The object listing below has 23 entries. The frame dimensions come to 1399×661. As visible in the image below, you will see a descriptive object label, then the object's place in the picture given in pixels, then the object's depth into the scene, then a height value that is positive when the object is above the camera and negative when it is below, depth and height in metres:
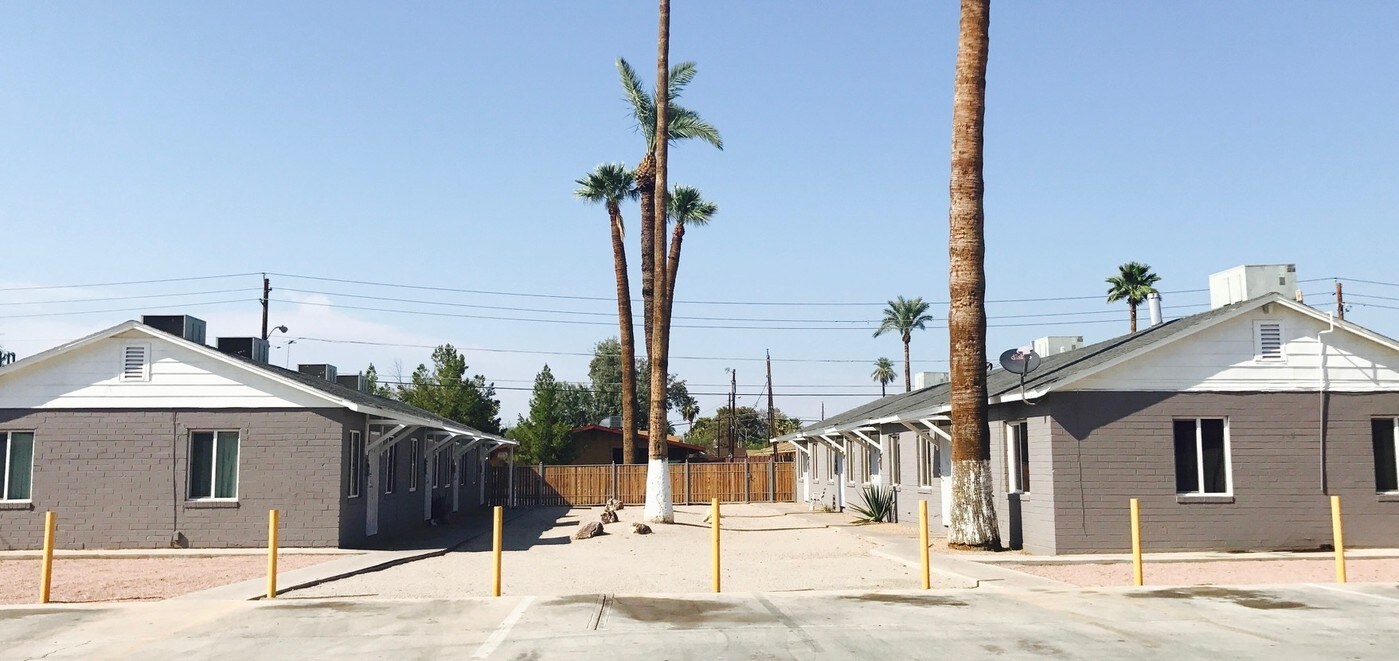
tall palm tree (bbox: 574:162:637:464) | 36.66 +6.70
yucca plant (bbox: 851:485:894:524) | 28.98 -1.33
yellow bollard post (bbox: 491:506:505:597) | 13.24 -1.07
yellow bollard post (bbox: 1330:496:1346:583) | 14.21 -1.07
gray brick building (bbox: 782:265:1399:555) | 18.45 +0.24
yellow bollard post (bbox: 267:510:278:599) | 13.21 -1.17
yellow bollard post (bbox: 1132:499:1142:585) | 13.76 -1.07
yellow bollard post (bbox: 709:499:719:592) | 13.50 -0.86
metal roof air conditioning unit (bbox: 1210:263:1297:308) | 20.41 +3.08
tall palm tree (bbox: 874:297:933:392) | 75.69 +9.08
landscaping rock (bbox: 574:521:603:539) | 24.05 -1.64
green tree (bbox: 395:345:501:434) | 48.41 +2.57
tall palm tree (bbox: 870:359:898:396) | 93.56 +6.50
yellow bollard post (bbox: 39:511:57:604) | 12.95 -1.20
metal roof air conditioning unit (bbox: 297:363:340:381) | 32.94 +2.45
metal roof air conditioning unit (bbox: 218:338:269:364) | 28.00 +2.67
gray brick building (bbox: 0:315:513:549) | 20.70 +0.14
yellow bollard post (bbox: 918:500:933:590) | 13.50 -0.91
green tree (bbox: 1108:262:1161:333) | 48.88 +7.25
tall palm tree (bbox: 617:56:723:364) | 33.28 +9.93
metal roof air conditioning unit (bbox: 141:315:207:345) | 23.08 +2.66
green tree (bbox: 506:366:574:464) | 49.06 +0.86
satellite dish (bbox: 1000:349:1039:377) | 19.20 +1.53
